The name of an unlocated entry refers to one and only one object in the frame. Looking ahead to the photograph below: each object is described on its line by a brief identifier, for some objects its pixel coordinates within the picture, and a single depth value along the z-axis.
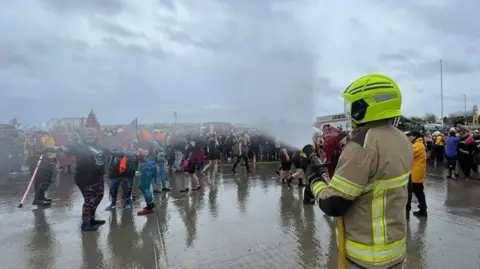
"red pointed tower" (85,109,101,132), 7.02
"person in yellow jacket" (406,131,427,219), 6.45
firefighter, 2.01
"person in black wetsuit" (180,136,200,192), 9.23
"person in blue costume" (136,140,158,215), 7.27
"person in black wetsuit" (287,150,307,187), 9.44
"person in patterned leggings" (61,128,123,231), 6.10
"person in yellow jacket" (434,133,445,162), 15.62
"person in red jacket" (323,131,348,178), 5.82
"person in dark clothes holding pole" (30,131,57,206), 8.17
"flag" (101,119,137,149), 7.40
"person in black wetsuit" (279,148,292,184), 10.12
